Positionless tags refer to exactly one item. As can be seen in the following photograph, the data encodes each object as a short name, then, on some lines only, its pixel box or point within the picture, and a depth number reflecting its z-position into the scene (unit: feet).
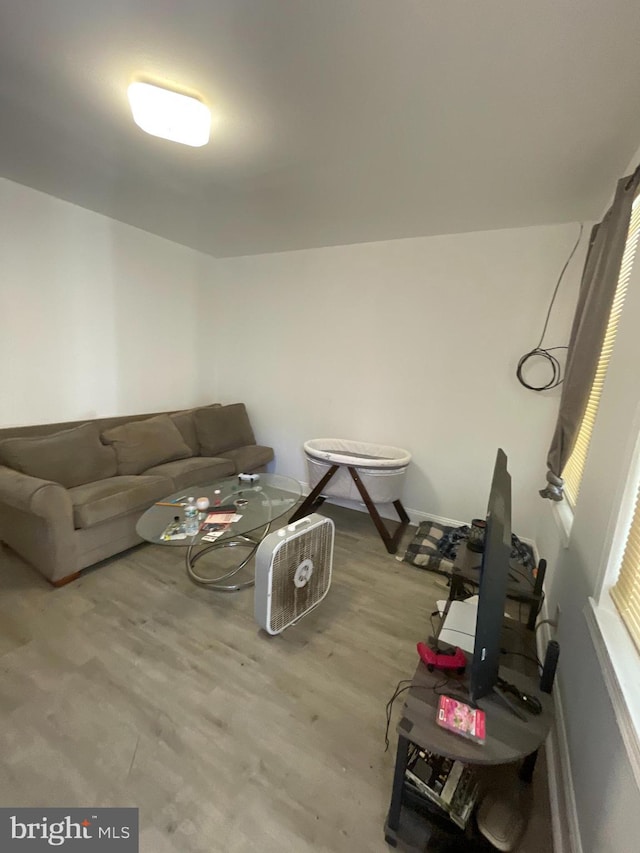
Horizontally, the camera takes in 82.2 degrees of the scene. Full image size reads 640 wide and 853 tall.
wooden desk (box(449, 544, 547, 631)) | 4.95
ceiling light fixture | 4.67
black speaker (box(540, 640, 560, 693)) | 3.56
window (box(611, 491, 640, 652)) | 3.38
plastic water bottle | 6.59
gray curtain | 5.10
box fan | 5.61
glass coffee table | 6.69
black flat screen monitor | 2.98
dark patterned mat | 8.43
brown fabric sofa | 6.81
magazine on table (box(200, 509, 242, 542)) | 6.48
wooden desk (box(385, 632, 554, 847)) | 3.02
